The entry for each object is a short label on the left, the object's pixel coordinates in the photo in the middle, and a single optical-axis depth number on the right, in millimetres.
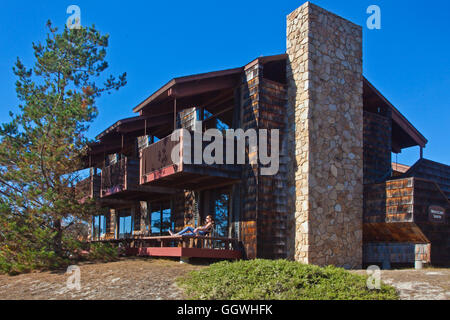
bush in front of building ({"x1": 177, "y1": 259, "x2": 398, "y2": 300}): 8570
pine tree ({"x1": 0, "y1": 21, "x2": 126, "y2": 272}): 15406
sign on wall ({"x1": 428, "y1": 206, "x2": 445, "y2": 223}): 14864
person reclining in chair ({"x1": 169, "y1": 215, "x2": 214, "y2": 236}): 14891
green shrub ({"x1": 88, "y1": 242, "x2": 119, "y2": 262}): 16047
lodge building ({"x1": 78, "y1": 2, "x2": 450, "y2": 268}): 14844
